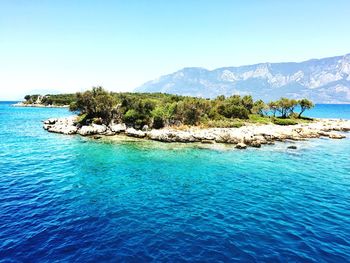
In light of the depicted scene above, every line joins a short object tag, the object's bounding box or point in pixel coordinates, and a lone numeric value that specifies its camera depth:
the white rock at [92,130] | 73.18
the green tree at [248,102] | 115.12
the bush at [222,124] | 83.44
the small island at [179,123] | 68.19
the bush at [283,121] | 99.07
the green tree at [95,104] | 81.81
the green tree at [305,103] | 111.87
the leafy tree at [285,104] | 111.66
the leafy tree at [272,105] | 113.94
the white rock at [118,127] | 75.12
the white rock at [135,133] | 70.81
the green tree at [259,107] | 114.70
